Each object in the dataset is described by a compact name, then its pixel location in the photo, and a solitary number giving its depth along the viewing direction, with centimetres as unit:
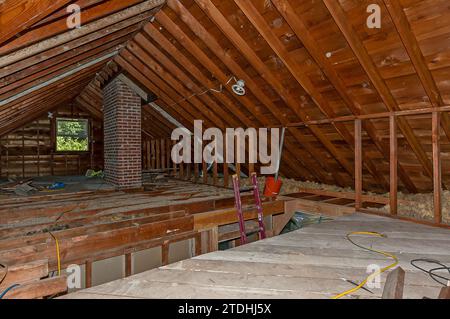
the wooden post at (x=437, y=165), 322
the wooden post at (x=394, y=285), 164
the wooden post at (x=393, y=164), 358
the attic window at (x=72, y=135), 1129
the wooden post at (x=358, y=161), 400
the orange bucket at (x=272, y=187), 558
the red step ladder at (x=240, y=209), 349
